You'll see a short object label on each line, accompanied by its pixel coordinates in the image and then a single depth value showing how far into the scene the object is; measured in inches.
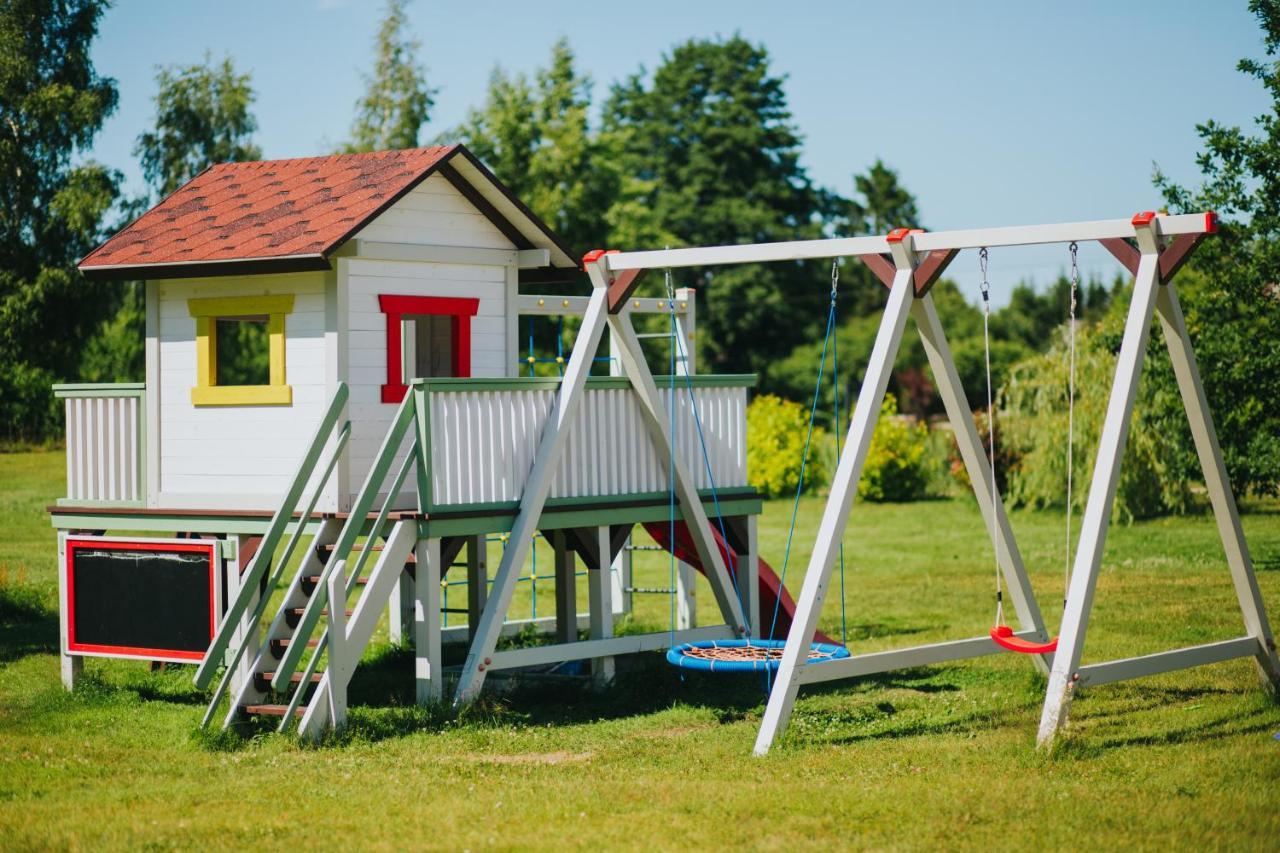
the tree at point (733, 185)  2444.6
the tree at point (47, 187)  1376.7
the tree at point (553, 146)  1988.2
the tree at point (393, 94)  1770.4
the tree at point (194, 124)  1560.0
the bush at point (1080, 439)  1048.8
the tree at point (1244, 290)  731.4
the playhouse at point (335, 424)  493.0
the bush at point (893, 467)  1379.2
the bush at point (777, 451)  1441.9
